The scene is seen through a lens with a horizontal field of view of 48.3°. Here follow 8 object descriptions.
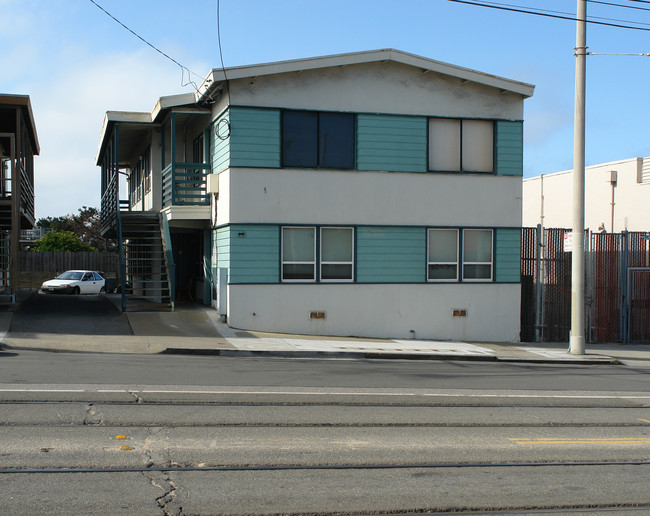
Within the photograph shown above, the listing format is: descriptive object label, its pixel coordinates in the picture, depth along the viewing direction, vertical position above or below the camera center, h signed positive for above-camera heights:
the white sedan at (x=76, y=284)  33.59 -1.53
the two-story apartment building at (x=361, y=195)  18.59 +1.54
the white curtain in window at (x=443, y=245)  20.03 +0.21
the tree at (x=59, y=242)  56.00 +0.72
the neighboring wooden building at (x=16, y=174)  20.00 +2.41
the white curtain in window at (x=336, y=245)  19.25 +0.19
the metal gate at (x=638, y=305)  20.58 -1.50
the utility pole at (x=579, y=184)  16.69 +1.59
